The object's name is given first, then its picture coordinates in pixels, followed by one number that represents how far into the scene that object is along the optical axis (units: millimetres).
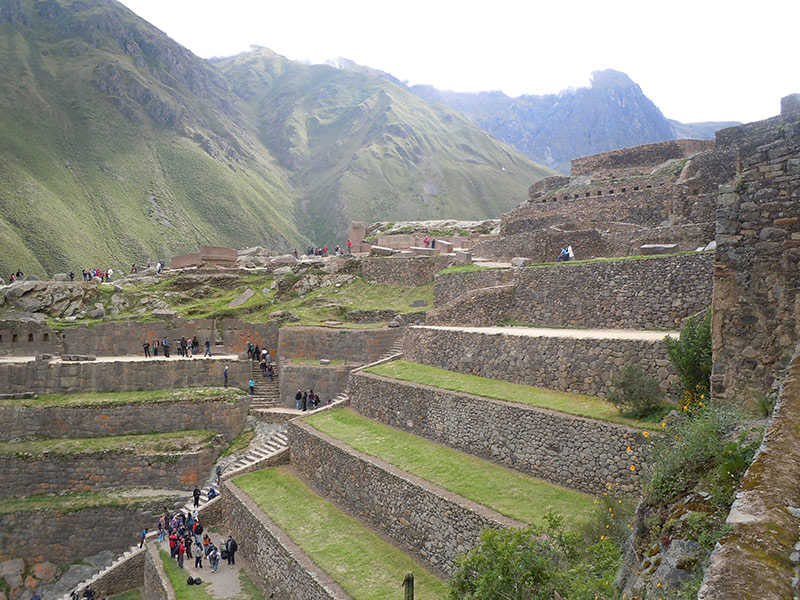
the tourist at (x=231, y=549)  17000
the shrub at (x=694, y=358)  10031
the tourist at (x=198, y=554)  17078
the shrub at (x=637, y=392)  11055
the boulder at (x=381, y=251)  32969
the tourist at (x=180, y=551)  17219
